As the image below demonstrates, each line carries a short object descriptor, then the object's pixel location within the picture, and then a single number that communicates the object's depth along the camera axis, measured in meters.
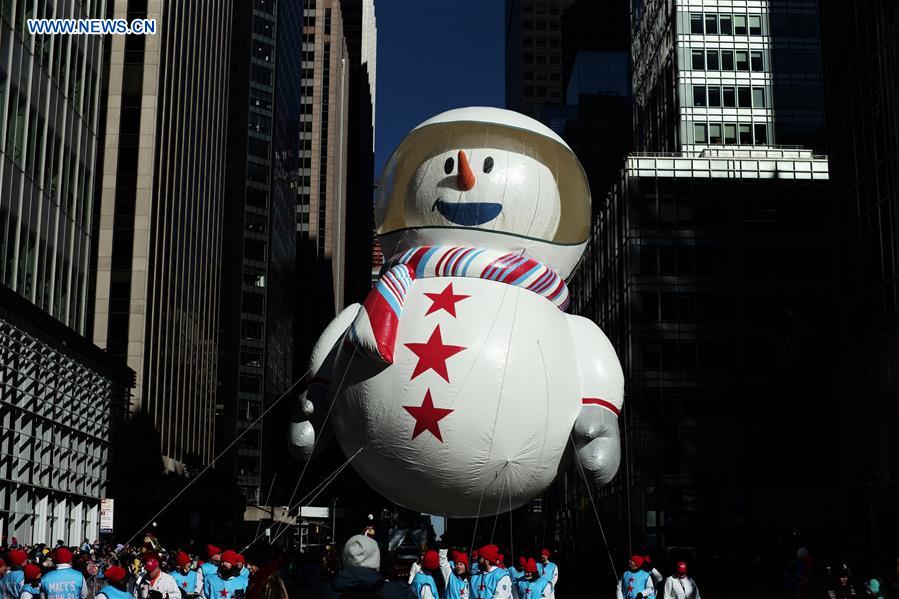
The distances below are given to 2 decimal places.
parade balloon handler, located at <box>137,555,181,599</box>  12.30
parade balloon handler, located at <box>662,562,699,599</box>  14.26
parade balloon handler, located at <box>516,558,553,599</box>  13.59
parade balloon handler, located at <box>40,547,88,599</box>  11.10
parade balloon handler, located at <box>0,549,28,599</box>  12.03
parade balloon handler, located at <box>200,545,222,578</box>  13.32
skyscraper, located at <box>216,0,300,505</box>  78.44
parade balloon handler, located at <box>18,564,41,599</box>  11.33
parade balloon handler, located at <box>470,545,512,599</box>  12.48
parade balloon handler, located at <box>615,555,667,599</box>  14.83
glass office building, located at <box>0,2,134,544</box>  27.89
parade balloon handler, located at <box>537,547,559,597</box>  14.25
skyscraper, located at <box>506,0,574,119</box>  131.88
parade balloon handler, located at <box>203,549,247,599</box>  12.42
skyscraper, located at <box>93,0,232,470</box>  47.72
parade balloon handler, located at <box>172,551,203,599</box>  13.70
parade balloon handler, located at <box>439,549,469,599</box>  12.62
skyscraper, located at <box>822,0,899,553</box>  33.16
